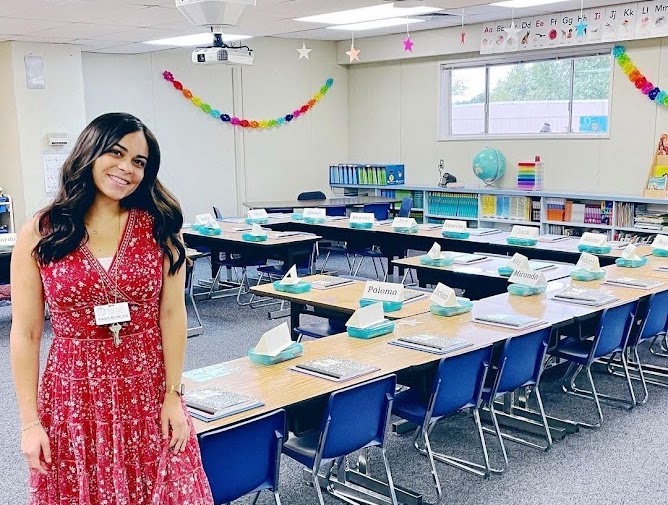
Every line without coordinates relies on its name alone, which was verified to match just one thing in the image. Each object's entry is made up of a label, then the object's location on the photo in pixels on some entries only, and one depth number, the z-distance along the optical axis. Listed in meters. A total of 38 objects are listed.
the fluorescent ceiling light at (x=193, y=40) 8.30
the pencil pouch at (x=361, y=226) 7.80
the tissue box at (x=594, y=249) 6.12
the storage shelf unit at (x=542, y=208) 8.35
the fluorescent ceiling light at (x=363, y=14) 6.95
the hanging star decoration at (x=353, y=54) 8.57
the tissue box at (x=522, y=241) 6.56
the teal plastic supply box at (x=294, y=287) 4.84
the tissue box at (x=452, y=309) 4.12
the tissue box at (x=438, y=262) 5.64
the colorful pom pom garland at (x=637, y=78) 8.29
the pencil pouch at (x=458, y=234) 6.95
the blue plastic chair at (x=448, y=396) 3.30
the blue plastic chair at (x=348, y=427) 2.83
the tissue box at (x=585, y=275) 5.02
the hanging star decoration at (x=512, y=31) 8.17
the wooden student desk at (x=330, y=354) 2.78
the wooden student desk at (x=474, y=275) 5.32
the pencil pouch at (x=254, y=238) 6.93
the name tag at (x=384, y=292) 4.38
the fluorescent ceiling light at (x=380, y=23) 8.34
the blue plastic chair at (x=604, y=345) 4.24
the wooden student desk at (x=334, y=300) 4.35
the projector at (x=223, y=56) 6.75
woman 1.94
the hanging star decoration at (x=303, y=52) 8.68
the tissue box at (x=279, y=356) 3.21
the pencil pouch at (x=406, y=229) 7.45
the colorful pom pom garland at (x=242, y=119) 10.12
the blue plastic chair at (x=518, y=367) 3.64
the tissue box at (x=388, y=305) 4.33
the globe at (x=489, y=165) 9.67
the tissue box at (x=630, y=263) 5.52
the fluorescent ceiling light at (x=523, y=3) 7.51
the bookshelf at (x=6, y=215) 8.42
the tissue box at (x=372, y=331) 3.66
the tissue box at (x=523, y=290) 4.61
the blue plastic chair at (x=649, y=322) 4.57
